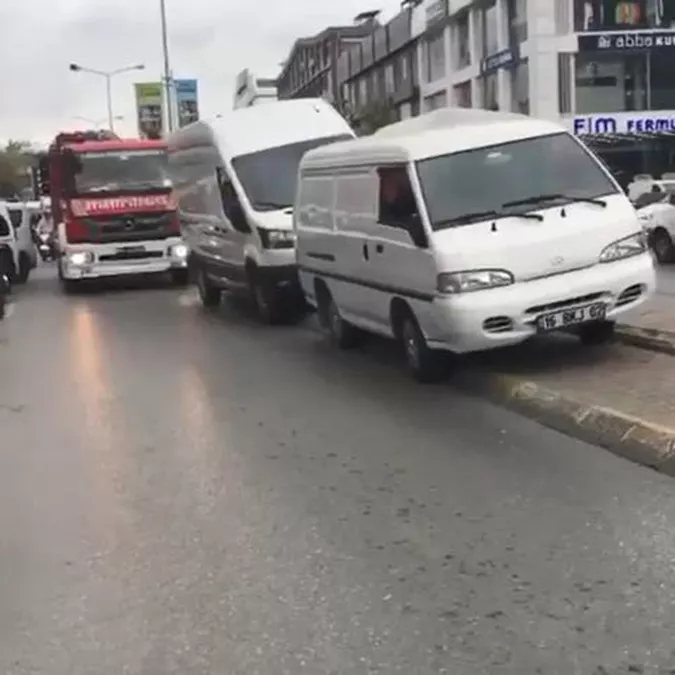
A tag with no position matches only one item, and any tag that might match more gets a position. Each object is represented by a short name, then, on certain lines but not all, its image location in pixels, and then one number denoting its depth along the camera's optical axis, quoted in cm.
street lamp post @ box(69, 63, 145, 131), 8992
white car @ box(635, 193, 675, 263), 2355
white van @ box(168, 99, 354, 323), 1630
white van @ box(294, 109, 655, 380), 1020
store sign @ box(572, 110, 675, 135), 5072
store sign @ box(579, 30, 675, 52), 5000
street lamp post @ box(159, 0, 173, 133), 6188
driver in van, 1091
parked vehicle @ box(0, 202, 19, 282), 2608
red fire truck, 2427
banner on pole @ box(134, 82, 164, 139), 7956
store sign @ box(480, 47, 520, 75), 5291
